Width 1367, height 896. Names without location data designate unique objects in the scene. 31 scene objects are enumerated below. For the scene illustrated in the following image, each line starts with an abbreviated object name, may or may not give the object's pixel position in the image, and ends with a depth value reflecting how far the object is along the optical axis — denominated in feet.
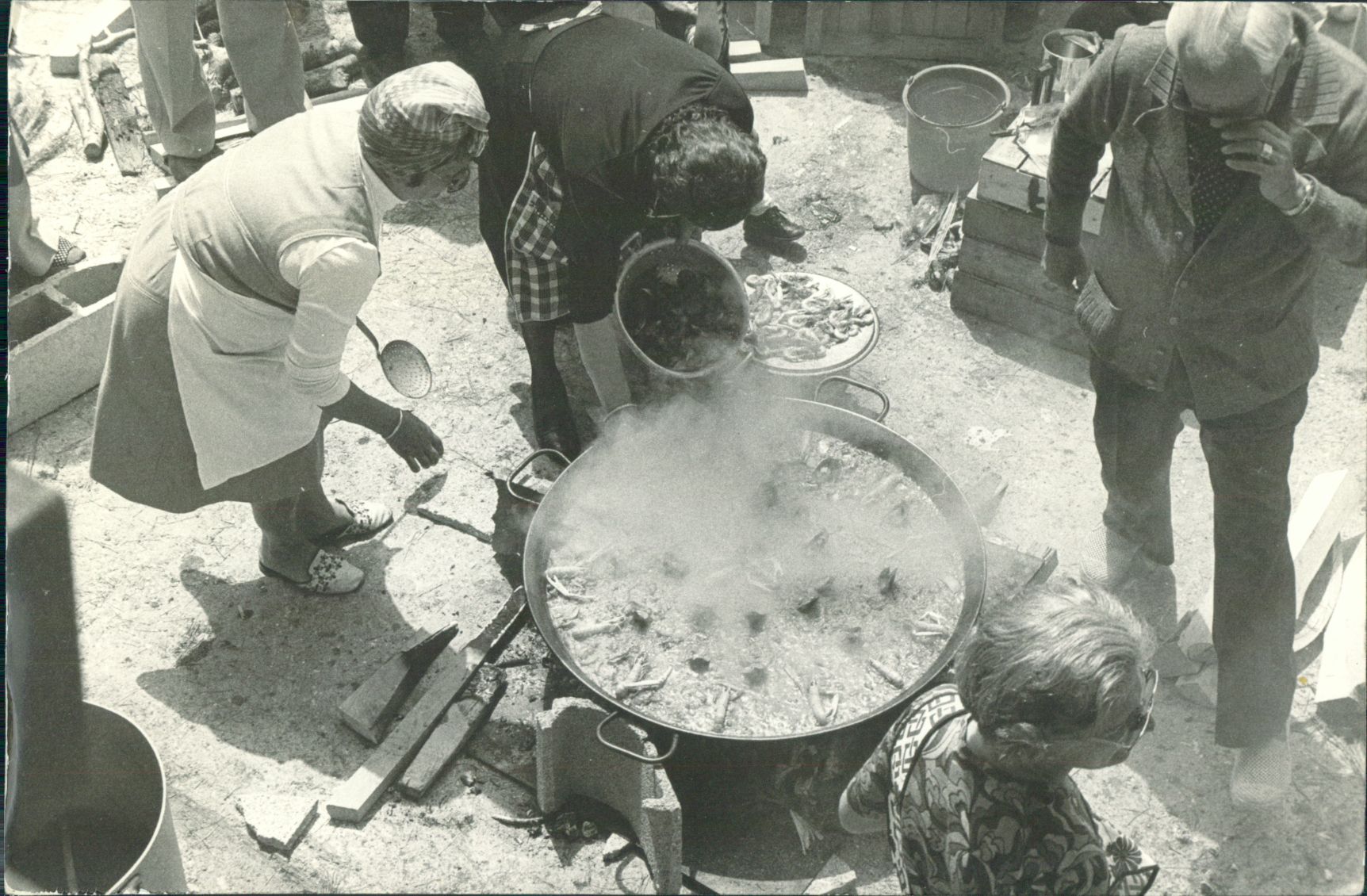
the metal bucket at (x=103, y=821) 11.39
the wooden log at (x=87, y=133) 21.67
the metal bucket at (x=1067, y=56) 18.20
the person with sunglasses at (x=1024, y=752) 7.49
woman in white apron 11.09
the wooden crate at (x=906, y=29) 24.26
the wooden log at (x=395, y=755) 12.95
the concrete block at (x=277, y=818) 12.67
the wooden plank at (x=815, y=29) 24.68
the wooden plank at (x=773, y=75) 23.97
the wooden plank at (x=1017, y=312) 18.45
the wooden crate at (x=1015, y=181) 17.06
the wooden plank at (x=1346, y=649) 13.47
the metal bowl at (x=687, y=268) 15.16
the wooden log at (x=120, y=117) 21.62
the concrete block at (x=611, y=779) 11.44
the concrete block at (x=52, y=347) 16.99
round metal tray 17.13
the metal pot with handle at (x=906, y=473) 11.82
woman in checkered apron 12.17
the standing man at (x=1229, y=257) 10.00
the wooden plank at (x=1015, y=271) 18.20
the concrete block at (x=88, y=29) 23.47
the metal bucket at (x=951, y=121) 20.35
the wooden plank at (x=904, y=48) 24.52
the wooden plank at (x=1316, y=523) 14.52
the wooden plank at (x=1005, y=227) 17.76
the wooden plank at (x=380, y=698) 13.66
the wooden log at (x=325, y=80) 23.54
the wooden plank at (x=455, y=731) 13.20
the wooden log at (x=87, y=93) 22.21
